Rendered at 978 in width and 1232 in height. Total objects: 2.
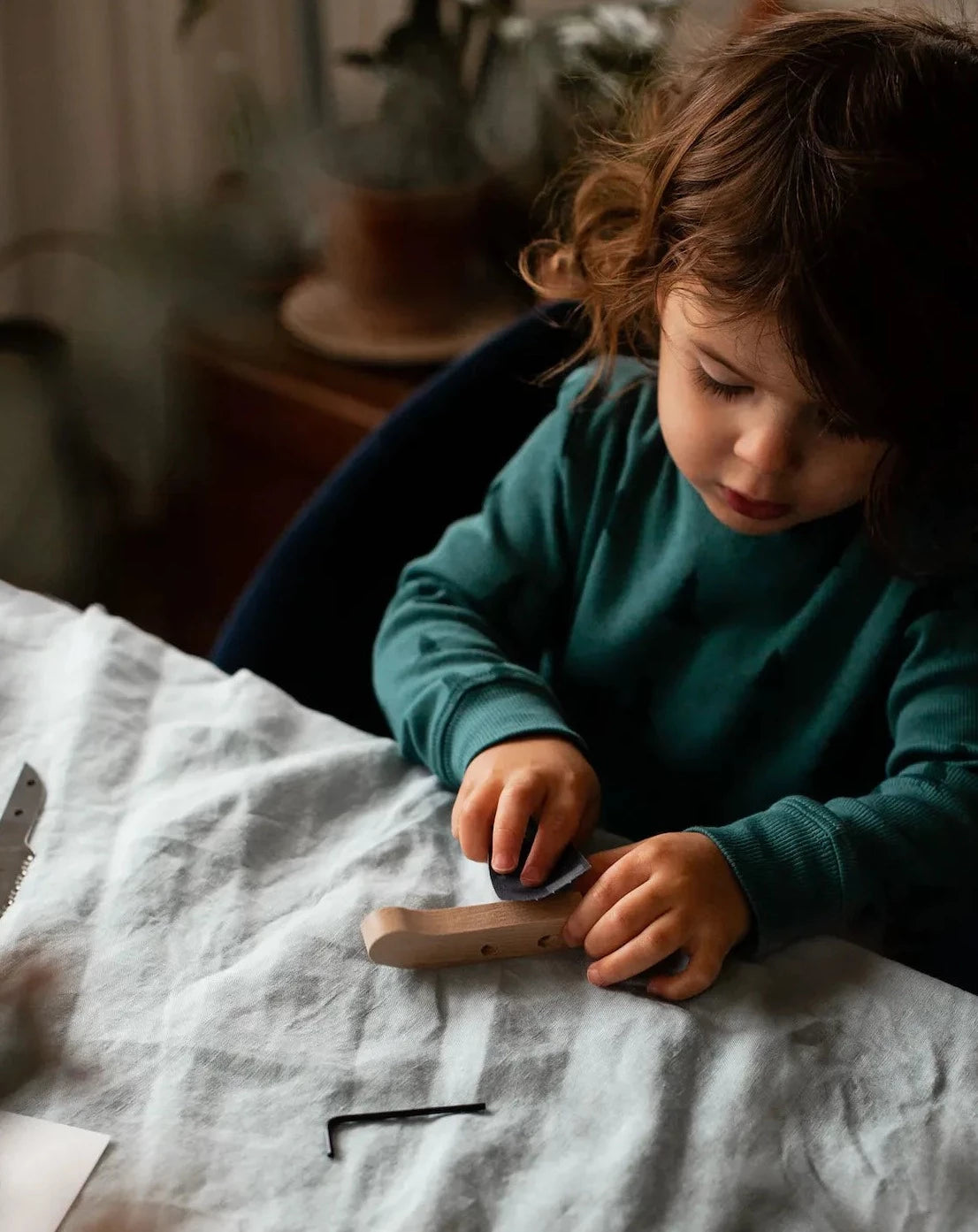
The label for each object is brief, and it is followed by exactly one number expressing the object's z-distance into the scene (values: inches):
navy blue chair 37.5
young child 25.3
